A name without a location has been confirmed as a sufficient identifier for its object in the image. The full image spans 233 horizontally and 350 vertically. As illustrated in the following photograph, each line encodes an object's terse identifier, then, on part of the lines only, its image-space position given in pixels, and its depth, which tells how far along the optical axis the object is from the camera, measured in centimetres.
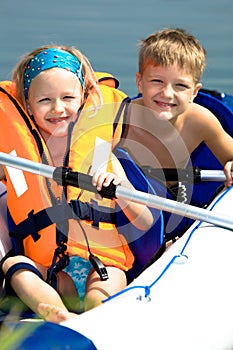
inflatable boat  281
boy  439
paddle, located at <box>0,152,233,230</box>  376
